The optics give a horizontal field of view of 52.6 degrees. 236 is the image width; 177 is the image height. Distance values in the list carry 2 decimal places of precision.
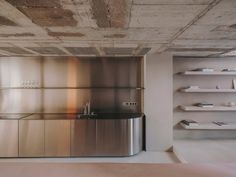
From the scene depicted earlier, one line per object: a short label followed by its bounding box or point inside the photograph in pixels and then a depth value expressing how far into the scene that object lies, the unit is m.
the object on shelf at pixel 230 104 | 5.45
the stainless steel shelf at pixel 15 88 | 5.29
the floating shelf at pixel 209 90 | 5.24
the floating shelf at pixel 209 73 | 5.22
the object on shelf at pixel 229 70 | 5.31
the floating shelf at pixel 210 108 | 5.26
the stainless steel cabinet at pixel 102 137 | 4.65
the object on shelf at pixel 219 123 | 5.26
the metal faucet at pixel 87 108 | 5.10
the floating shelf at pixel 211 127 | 5.17
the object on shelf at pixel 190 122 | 5.20
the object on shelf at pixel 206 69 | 5.27
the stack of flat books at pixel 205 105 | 5.30
